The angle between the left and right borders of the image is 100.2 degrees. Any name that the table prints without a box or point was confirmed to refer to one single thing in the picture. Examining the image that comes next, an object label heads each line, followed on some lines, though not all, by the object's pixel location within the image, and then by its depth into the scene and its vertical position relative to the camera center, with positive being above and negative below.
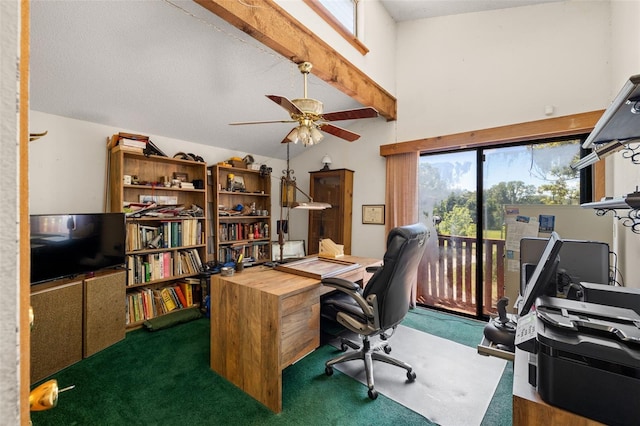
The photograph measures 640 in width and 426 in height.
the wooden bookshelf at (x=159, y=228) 2.79 -0.19
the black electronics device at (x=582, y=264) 1.48 -0.30
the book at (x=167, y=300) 3.03 -1.01
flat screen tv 2.02 -0.27
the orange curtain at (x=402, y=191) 3.34 +0.26
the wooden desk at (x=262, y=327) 1.65 -0.77
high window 2.38 +1.95
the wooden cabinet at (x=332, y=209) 3.85 +0.03
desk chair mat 1.69 -1.25
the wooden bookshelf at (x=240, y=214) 3.60 -0.04
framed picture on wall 3.67 -0.04
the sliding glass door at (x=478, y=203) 2.72 +0.10
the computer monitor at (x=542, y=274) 1.00 -0.25
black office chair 1.71 -0.58
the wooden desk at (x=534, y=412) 0.73 -0.57
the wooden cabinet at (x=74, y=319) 1.96 -0.88
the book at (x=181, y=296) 3.16 -1.01
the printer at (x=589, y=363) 0.68 -0.41
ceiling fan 1.84 +0.70
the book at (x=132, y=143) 2.65 +0.70
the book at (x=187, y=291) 3.21 -0.96
